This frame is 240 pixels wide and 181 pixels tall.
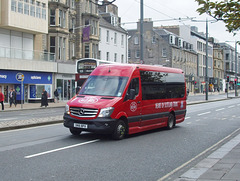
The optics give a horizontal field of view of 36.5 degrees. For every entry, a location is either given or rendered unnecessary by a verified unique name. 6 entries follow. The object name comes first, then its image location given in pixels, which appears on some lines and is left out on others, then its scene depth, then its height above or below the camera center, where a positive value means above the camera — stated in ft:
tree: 35.24 +8.05
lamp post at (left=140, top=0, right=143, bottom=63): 86.19 +17.43
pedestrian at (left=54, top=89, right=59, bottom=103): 134.62 -1.38
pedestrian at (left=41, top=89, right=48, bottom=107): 111.14 -3.29
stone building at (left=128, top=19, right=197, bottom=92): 260.42 +31.45
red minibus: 35.47 -1.21
